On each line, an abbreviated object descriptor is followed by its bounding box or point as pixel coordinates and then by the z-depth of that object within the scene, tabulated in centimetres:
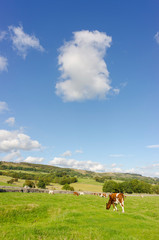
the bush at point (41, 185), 9639
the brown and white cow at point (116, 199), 2081
